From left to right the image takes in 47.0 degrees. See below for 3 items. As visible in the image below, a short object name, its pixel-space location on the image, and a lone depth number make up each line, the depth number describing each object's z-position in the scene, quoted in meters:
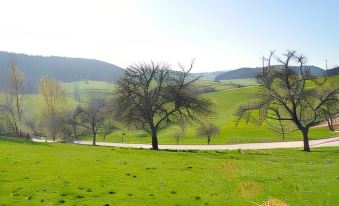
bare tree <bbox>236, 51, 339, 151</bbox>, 48.81
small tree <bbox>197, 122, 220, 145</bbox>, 90.92
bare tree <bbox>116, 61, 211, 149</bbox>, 50.66
